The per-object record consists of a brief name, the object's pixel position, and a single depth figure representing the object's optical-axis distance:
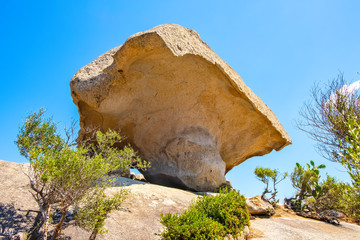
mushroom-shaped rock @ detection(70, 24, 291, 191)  8.33
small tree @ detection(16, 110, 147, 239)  4.67
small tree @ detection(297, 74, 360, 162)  9.11
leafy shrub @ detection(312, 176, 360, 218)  12.30
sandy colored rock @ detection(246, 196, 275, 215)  8.57
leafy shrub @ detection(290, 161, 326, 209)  13.67
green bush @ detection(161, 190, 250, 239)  4.57
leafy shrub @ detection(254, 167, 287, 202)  11.52
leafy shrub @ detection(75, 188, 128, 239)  4.72
